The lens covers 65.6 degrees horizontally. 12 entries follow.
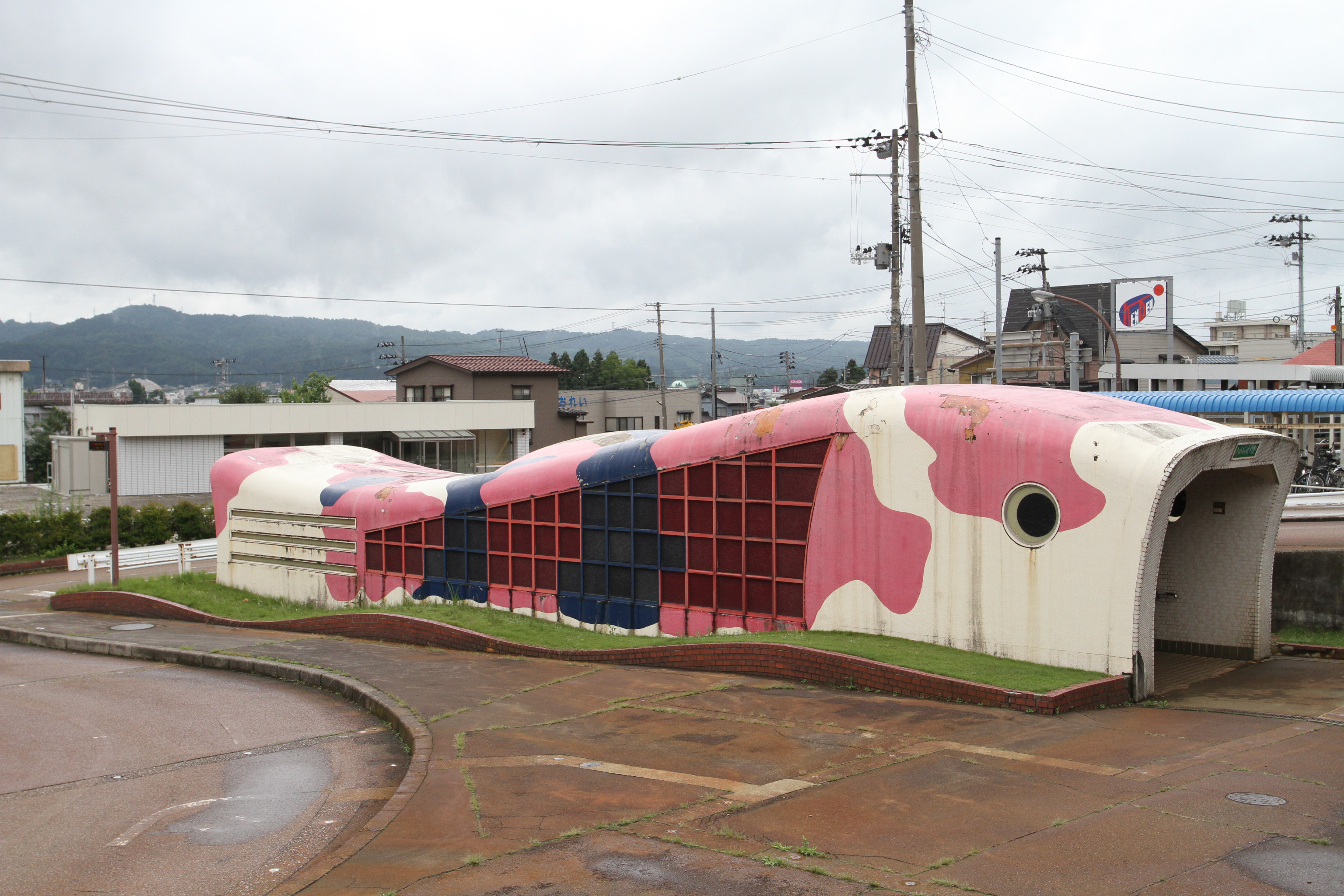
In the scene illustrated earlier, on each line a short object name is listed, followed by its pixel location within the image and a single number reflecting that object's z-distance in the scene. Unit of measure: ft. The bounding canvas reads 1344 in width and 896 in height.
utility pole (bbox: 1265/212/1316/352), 219.82
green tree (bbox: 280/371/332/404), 219.61
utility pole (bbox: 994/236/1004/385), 122.11
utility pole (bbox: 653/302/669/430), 190.08
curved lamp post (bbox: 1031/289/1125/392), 105.37
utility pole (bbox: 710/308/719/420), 179.42
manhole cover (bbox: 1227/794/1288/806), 27.04
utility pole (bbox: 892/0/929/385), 74.08
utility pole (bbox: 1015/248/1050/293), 187.83
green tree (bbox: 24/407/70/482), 254.88
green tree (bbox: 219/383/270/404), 323.78
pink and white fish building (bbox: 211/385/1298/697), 40.52
